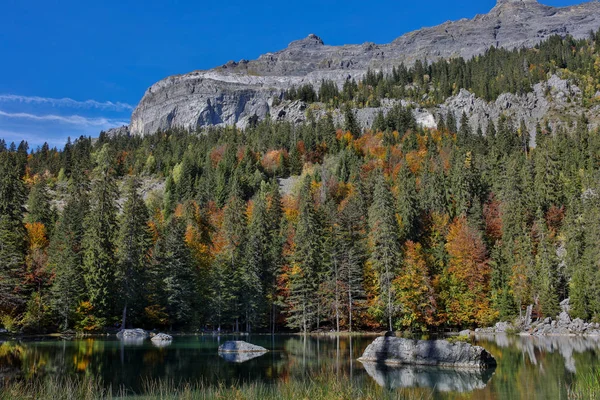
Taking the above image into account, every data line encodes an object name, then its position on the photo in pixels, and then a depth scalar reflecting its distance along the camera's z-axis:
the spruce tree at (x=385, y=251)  58.78
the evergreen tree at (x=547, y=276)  56.47
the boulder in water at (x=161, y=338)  44.28
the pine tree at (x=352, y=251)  60.66
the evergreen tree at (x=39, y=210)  81.06
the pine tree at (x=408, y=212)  70.31
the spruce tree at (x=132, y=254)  54.84
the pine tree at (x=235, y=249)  62.69
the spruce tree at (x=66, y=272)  50.62
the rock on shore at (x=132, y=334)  48.16
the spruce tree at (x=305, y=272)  61.03
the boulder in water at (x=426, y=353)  27.80
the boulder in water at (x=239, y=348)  35.03
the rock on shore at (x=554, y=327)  50.25
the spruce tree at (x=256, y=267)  62.53
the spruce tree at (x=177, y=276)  59.50
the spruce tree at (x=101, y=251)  52.72
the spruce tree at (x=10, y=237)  40.47
